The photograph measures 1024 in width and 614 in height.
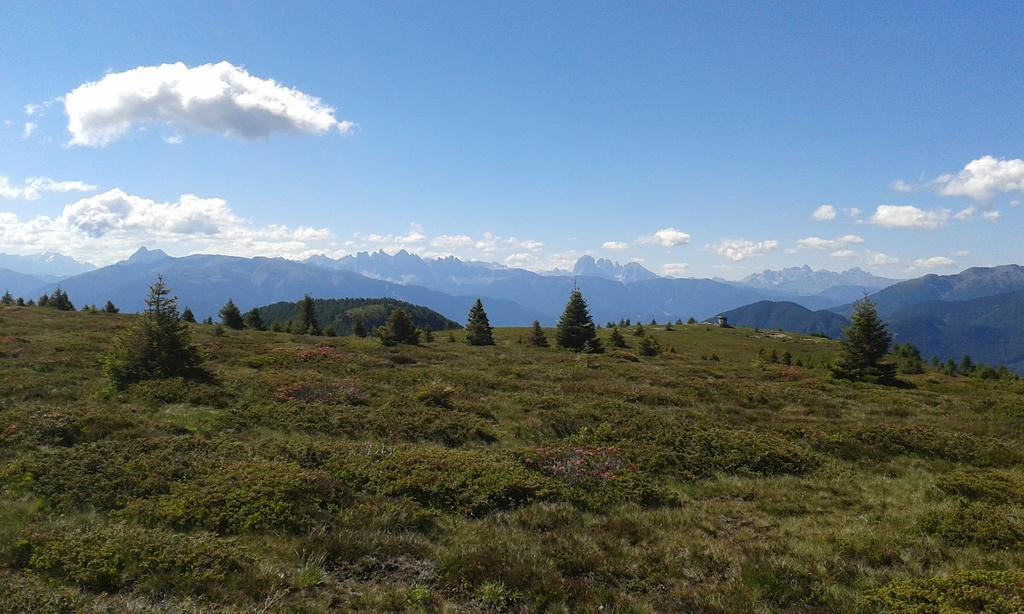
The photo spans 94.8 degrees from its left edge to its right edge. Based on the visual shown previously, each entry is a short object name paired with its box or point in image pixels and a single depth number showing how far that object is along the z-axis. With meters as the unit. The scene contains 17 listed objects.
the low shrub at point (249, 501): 9.69
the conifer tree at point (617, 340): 63.41
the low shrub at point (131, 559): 7.46
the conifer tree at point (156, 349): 22.05
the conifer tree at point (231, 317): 58.00
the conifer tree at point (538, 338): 63.53
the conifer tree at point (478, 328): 60.72
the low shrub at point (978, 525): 9.98
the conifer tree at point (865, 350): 38.38
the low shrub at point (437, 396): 21.89
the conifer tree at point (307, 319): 66.38
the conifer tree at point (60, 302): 66.25
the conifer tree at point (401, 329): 50.31
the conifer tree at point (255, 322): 64.94
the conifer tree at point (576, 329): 56.94
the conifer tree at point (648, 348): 57.44
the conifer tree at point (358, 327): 71.43
